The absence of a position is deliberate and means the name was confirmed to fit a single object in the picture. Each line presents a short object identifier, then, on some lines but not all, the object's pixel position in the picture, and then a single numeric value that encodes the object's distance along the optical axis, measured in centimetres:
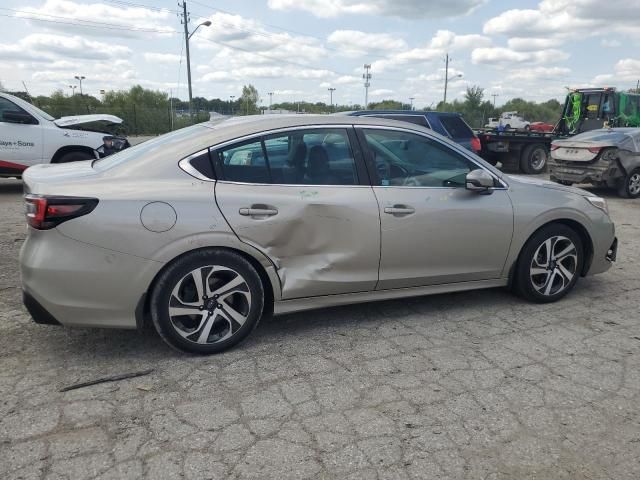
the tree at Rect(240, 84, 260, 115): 5895
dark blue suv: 984
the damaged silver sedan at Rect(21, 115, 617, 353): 309
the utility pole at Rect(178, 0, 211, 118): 3633
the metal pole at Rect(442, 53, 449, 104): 6331
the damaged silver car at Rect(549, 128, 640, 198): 1069
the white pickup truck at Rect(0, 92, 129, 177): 902
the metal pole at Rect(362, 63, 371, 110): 6662
